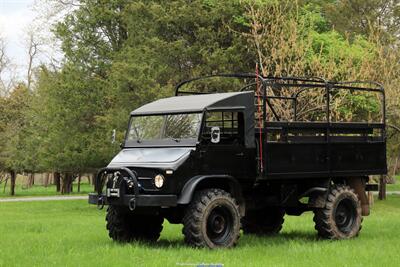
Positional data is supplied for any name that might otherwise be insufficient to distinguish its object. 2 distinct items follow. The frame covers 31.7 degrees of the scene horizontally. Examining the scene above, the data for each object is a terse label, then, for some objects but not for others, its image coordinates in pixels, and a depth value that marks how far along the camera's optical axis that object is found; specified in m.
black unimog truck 11.88
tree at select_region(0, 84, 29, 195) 46.16
